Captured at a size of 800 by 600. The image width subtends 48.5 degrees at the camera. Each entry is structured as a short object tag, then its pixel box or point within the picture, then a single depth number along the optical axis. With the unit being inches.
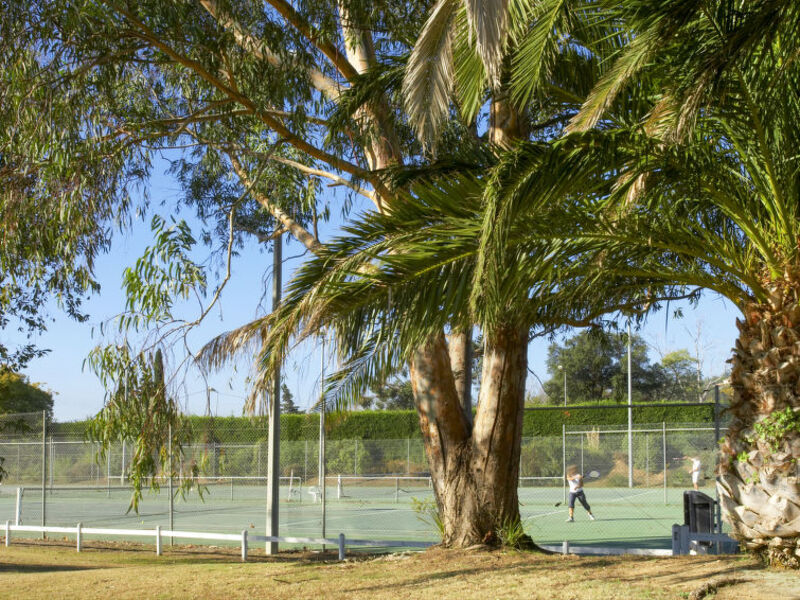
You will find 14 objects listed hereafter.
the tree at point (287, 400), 1581.0
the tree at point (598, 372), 2207.3
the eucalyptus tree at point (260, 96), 402.0
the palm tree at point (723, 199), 259.9
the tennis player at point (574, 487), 767.1
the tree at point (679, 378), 2231.8
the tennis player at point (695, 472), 764.0
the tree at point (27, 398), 1774.7
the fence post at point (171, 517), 595.5
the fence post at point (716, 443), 474.0
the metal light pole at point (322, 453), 571.2
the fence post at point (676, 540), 408.2
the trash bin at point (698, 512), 454.0
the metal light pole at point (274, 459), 541.0
